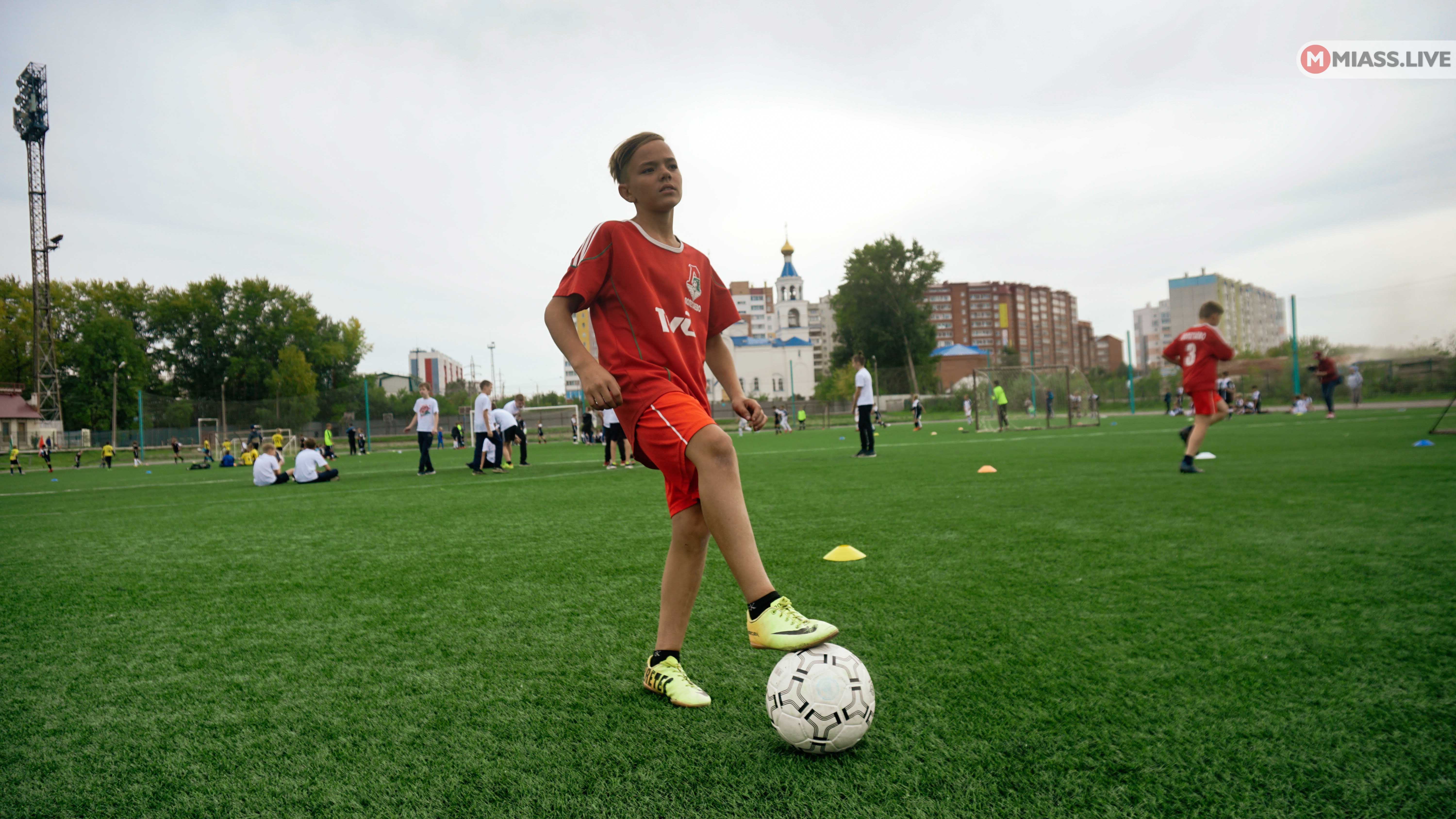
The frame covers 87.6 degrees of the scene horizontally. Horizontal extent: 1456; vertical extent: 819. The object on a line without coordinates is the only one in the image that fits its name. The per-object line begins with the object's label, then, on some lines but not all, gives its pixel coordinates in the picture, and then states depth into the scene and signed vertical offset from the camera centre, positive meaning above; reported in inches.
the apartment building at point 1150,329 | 6712.6 +601.0
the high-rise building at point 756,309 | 6028.5 +816.8
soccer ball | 80.9 -32.2
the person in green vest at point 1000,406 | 981.8 -8.7
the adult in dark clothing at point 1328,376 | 890.7 +13.1
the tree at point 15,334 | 2063.2 +275.0
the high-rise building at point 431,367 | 5984.3 +433.9
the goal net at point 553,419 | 1871.3 -10.0
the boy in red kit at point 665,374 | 91.0 +4.9
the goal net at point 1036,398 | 1027.9 +0.0
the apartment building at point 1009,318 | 6486.2 +737.5
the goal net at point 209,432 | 1396.4 -8.1
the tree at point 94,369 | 2081.7 +175.0
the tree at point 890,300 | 2519.7 +349.9
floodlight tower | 1711.4 +470.6
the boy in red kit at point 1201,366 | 346.3 +12.3
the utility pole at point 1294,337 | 1192.8 +81.5
